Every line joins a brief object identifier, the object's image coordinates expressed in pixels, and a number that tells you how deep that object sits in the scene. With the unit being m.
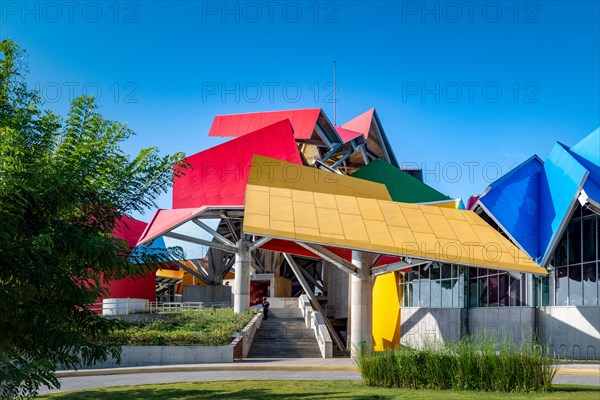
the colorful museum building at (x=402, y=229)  19.92
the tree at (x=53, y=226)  8.79
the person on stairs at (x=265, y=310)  34.59
